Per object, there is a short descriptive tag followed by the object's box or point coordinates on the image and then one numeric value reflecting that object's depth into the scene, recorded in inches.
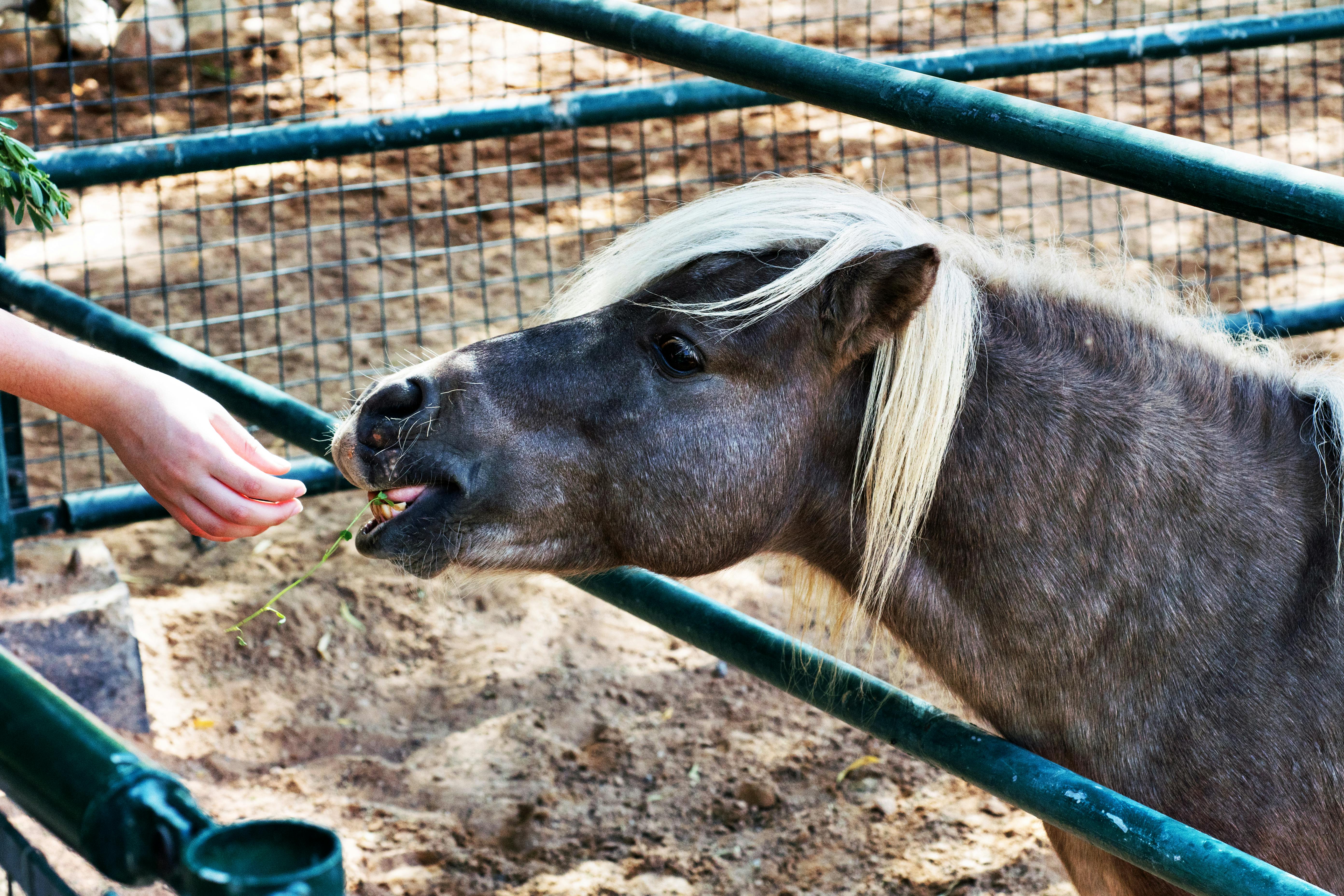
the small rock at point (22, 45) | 241.1
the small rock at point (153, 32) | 249.0
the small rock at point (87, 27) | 243.4
